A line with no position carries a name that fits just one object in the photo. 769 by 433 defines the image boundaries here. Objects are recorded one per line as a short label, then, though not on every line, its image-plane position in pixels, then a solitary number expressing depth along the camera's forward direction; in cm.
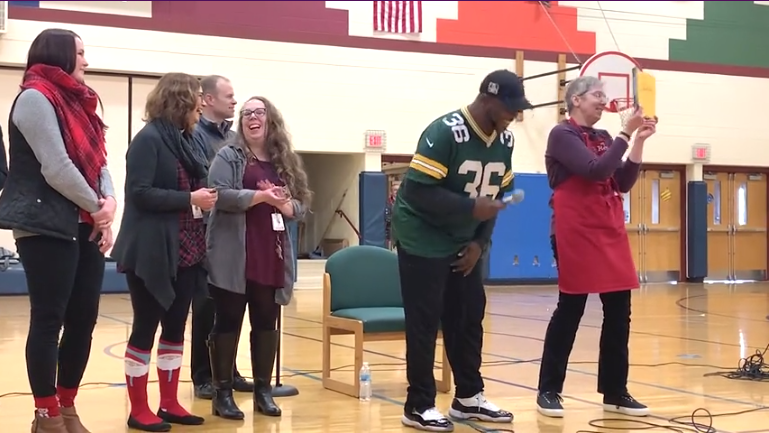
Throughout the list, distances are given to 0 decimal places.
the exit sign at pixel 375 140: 1248
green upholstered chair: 404
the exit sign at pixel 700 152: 1414
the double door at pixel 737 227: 1481
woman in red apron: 349
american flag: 1259
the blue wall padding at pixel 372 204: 1250
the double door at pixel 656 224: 1409
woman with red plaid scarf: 272
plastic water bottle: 390
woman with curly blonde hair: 343
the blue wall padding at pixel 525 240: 1310
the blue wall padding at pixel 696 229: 1423
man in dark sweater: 406
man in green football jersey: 318
